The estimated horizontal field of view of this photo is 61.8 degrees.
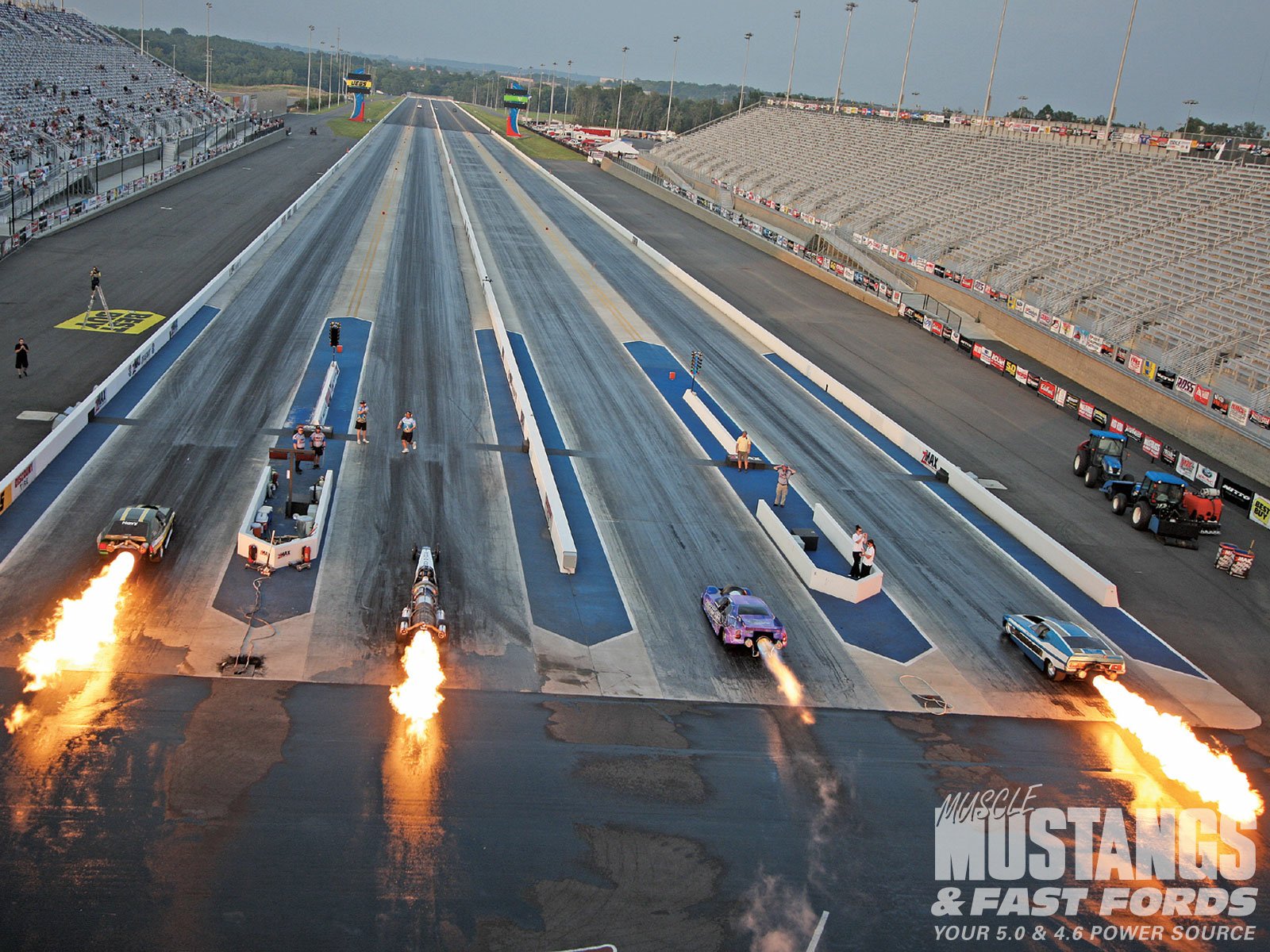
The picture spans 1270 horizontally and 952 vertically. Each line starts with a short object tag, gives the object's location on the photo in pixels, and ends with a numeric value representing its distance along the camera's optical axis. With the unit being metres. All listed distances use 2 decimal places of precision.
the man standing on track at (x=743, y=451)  32.91
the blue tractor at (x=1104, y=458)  33.88
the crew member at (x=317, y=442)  29.33
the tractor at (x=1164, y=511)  30.38
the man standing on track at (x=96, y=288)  41.56
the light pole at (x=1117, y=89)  64.25
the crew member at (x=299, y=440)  28.86
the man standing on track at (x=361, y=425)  31.47
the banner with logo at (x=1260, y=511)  32.41
